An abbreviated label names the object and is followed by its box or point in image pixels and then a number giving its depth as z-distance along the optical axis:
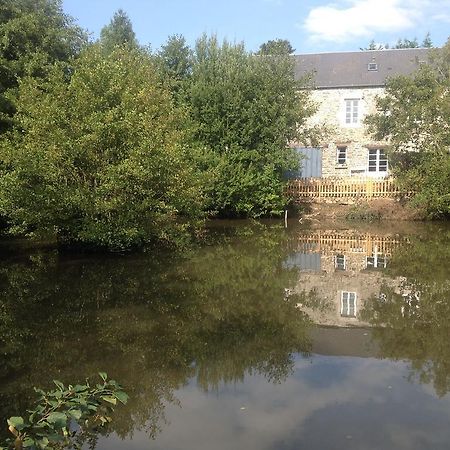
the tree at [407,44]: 57.16
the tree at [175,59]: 27.95
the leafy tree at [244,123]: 22.86
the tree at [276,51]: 25.27
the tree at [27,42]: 16.45
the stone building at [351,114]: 30.33
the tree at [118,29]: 47.56
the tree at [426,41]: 55.84
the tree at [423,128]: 23.00
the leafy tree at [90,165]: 12.48
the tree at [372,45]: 63.85
